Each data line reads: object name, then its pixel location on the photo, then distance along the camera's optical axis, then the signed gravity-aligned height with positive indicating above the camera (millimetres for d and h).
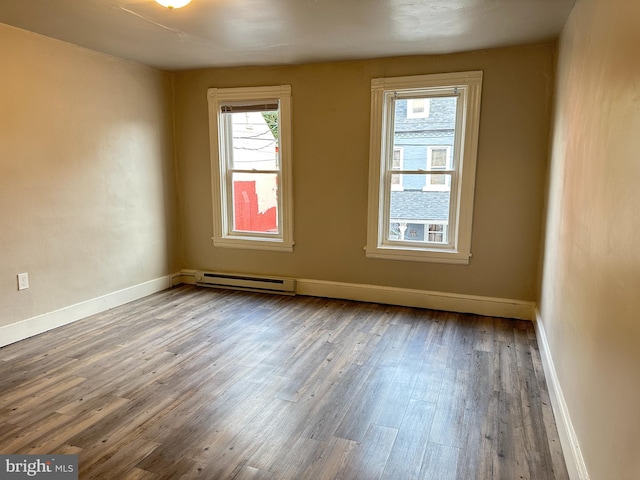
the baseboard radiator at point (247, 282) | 4586 -1160
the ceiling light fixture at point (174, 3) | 2336 +974
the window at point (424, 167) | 3809 +128
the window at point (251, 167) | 4430 +127
